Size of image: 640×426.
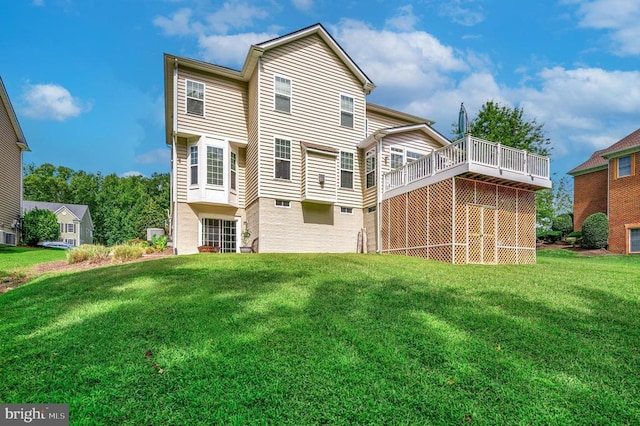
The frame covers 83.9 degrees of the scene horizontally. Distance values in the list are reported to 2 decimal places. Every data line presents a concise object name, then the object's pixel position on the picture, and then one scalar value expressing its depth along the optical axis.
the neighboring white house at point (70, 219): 45.94
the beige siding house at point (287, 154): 13.98
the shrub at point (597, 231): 21.27
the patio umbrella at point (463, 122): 14.27
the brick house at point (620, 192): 20.53
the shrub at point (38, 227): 22.59
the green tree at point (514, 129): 27.62
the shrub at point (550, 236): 25.45
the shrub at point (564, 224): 25.28
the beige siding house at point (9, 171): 20.39
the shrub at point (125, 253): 11.74
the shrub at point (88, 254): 11.50
